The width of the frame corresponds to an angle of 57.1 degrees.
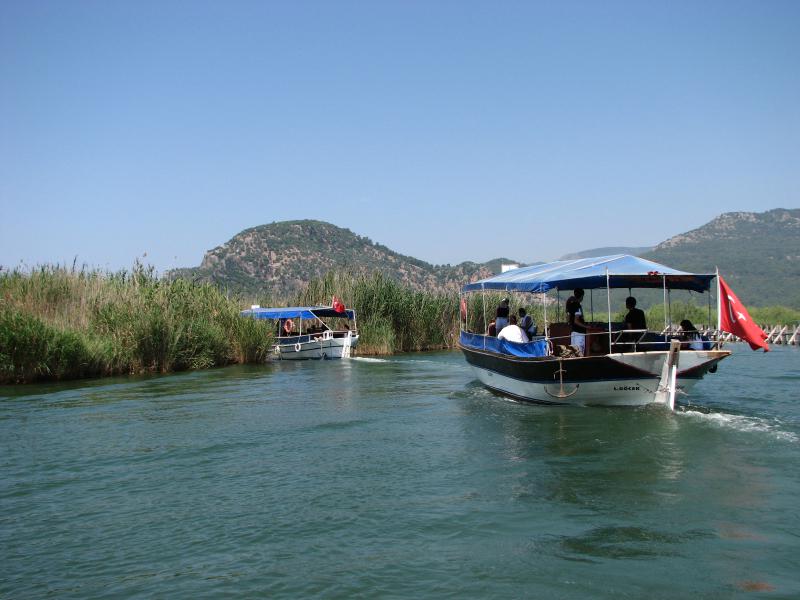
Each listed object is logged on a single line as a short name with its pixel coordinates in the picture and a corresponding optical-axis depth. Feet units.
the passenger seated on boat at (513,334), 53.26
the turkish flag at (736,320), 41.60
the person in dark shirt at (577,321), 47.80
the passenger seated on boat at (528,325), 56.18
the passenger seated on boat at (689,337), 46.47
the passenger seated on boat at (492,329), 63.91
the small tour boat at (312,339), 105.50
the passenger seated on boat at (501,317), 60.12
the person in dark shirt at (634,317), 50.14
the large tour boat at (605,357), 44.86
